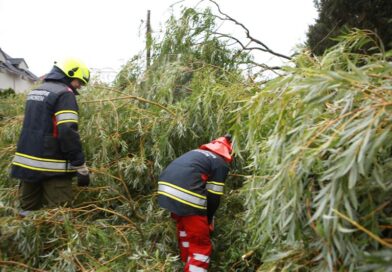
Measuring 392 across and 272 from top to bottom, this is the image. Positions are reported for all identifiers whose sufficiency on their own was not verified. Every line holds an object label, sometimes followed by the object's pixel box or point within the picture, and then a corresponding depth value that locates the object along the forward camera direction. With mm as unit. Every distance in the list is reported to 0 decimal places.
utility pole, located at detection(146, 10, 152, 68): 5023
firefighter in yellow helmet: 3123
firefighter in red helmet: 2900
